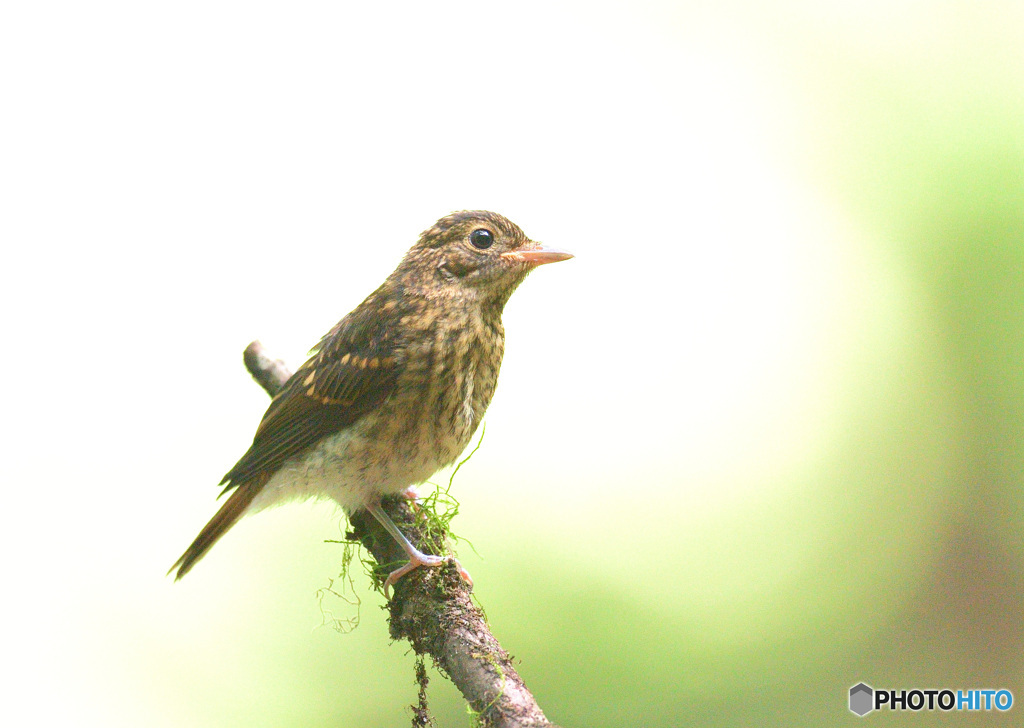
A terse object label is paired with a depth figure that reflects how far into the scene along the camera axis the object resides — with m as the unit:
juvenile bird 6.08
